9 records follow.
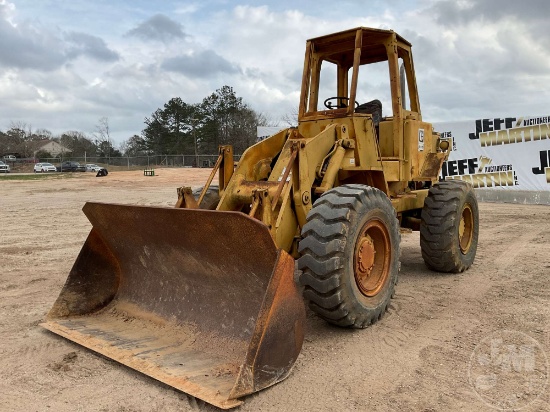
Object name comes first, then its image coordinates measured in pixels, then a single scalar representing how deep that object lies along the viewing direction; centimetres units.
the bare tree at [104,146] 6369
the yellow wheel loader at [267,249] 333
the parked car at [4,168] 4862
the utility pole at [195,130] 5366
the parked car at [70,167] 4762
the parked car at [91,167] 4734
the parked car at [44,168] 4752
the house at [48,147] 7700
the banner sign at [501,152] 1507
